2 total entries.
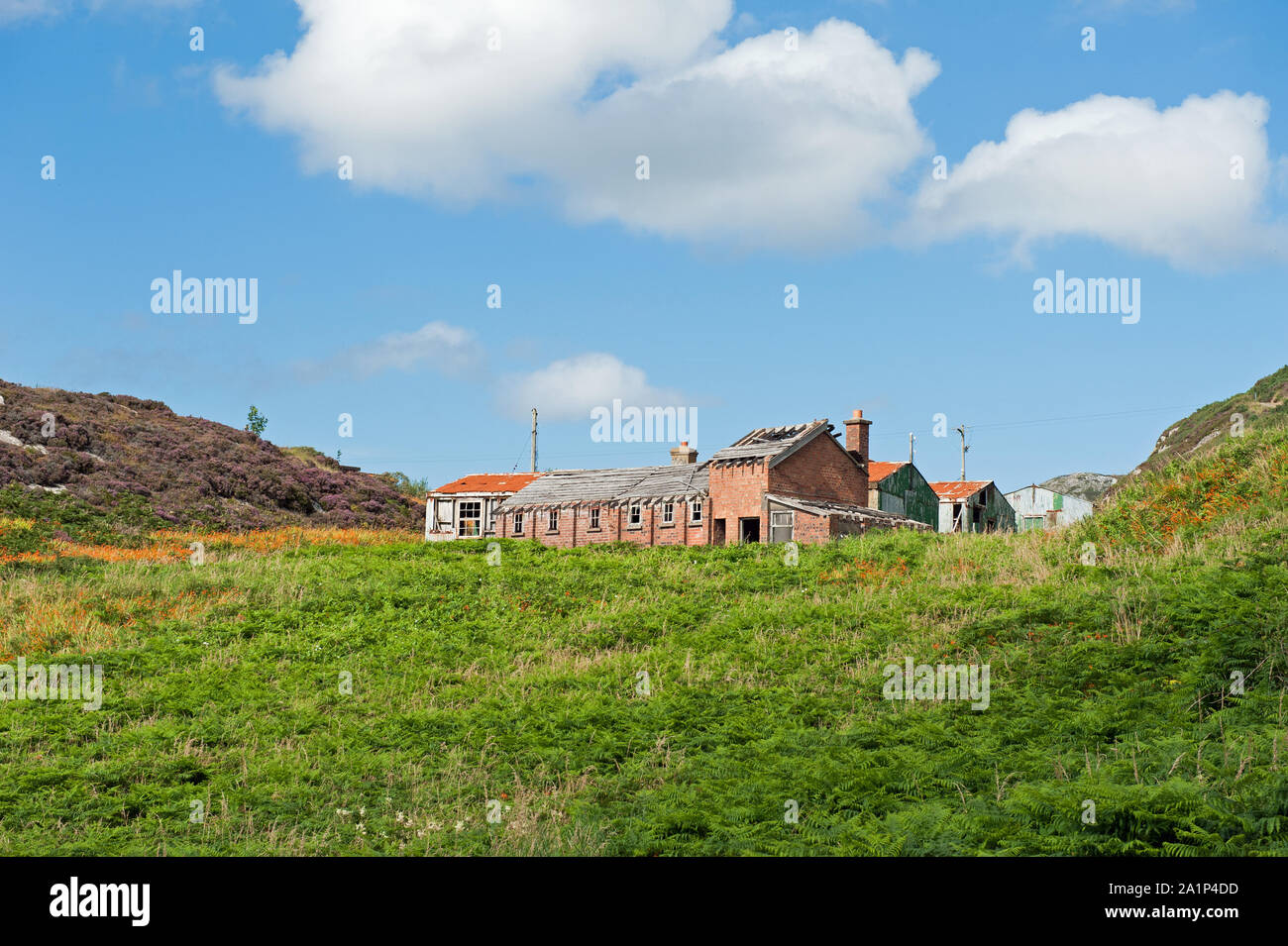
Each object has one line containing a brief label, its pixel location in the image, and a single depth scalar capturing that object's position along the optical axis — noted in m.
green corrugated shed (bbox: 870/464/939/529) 53.22
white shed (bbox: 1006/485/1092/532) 70.41
